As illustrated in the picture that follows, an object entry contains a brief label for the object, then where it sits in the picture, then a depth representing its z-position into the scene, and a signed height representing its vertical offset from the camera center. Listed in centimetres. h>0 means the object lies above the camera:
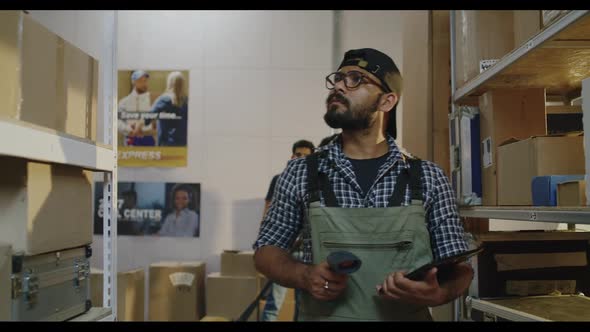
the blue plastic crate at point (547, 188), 149 +3
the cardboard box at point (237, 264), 397 -52
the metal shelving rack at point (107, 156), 128 +11
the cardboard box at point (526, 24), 158 +56
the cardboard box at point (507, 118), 191 +29
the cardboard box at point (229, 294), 389 -74
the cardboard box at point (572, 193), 139 +1
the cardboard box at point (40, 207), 121 -3
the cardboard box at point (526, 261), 190 -24
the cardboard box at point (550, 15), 136 +50
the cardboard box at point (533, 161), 160 +11
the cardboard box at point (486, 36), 203 +64
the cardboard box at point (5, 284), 118 -20
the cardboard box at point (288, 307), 372 -81
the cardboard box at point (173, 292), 399 -74
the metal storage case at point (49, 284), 120 -23
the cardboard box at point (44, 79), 122 +32
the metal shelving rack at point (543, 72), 132 +43
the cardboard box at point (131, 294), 381 -74
